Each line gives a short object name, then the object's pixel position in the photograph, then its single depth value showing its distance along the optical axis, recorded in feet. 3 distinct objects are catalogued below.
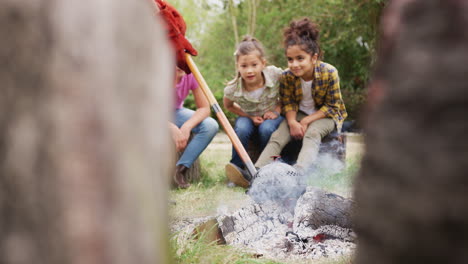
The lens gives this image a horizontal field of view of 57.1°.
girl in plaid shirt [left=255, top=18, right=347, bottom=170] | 15.34
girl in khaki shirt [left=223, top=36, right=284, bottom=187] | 15.92
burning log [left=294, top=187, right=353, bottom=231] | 9.15
